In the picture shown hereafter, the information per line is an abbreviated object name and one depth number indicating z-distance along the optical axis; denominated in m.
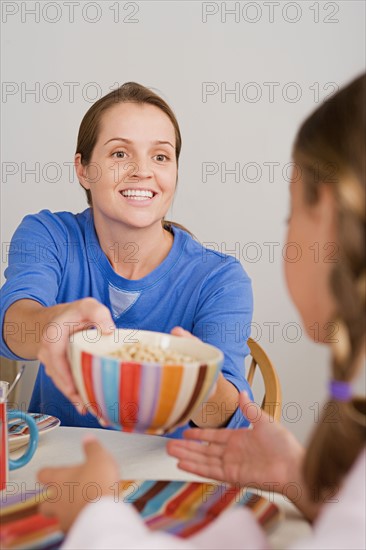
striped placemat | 0.74
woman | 1.47
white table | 0.88
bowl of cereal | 0.79
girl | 0.65
